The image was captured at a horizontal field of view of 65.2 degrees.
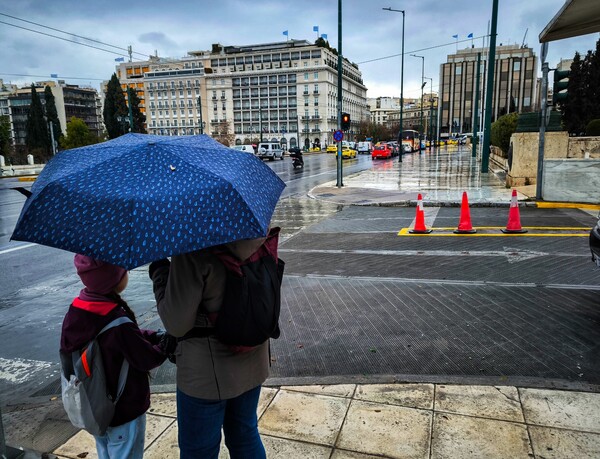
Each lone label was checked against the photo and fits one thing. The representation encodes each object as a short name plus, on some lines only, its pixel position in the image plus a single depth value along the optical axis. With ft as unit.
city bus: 206.53
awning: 19.97
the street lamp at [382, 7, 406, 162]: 136.26
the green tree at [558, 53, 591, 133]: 139.39
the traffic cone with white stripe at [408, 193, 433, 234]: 31.96
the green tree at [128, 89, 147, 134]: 264.23
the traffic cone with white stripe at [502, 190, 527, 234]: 30.40
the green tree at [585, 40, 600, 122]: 135.44
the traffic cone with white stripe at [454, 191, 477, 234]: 31.19
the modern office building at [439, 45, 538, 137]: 383.45
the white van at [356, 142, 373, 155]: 223.71
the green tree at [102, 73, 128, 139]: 276.16
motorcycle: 114.40
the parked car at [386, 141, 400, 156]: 175.87
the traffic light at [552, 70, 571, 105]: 37.78
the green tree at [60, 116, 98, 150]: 197.57
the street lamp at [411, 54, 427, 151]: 202.35
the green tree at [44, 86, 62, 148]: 292.20
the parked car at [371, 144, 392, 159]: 161.58
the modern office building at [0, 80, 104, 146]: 437.58
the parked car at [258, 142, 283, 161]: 170.19
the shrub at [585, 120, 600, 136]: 72.69
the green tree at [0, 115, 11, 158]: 152.46
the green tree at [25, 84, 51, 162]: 278.87
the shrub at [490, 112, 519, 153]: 72.74
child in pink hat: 6.93
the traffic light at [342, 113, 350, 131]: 67.56
